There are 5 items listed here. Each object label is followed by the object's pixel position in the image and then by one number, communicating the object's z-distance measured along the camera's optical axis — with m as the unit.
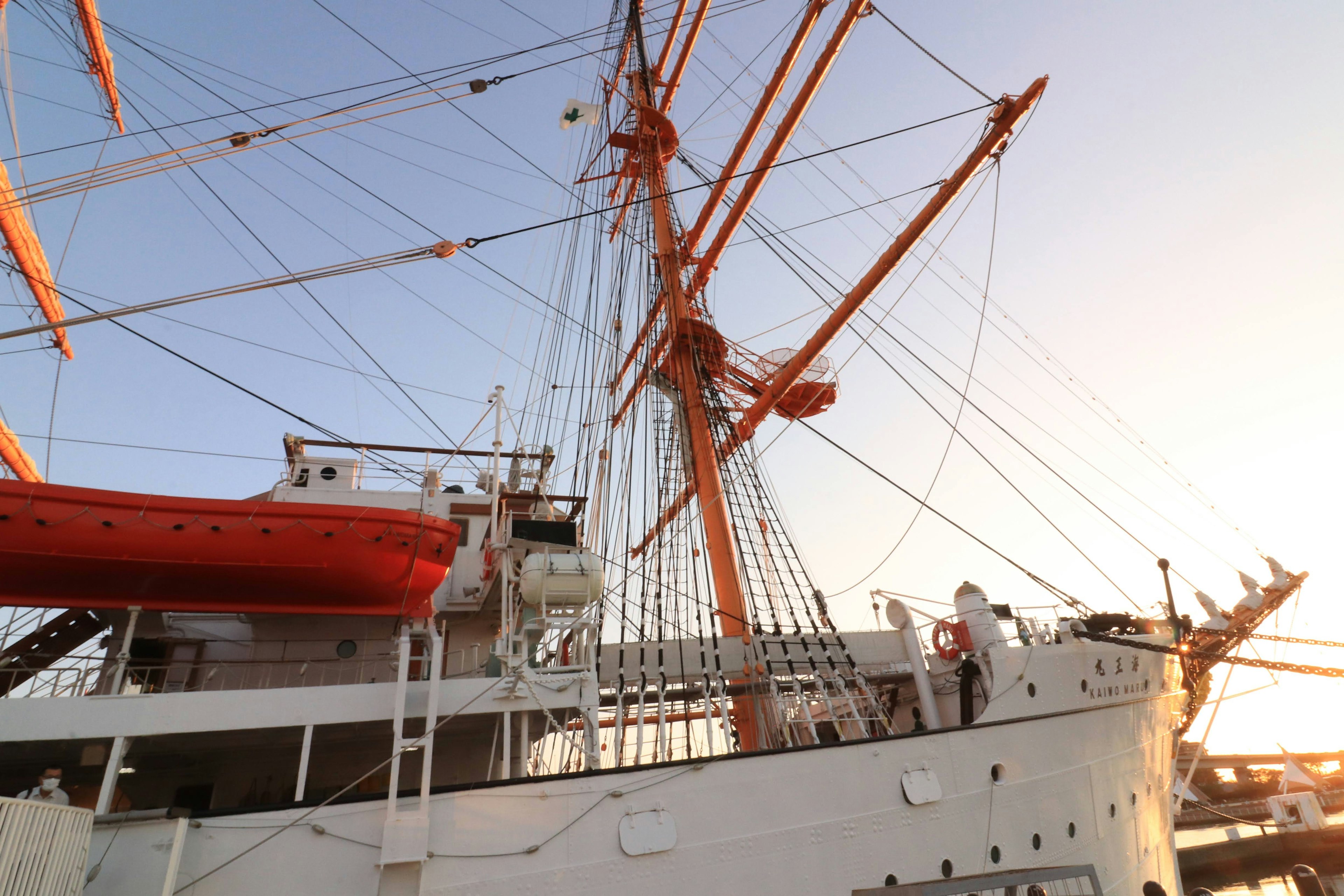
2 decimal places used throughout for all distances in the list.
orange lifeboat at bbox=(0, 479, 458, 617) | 6.68
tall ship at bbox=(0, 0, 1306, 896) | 5.82
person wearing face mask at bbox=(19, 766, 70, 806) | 5.63
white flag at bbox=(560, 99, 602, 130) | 11.74
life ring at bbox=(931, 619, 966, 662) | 8.91
